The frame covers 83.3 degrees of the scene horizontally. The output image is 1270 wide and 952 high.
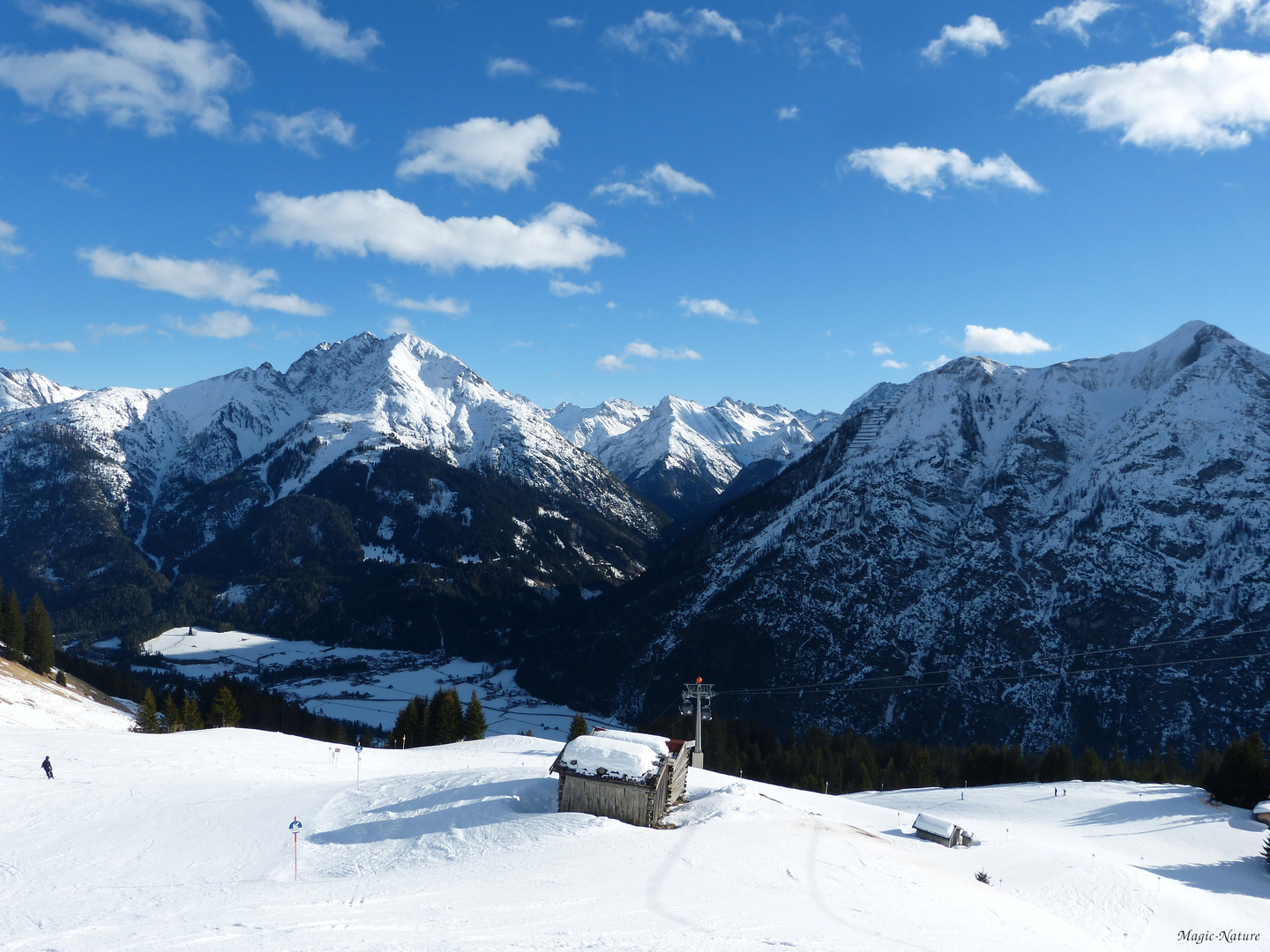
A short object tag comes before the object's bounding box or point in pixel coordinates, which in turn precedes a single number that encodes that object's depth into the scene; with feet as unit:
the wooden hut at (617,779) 108.99
